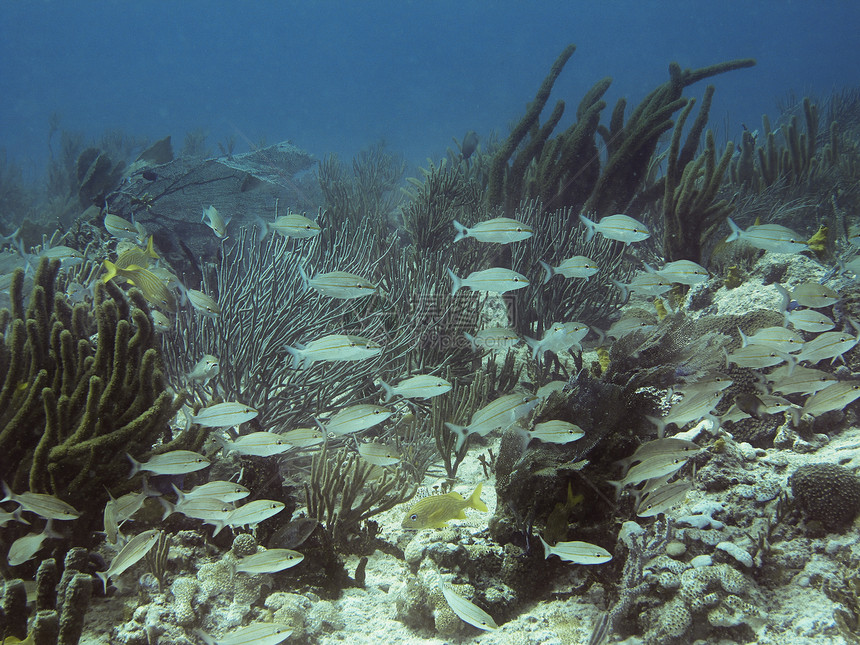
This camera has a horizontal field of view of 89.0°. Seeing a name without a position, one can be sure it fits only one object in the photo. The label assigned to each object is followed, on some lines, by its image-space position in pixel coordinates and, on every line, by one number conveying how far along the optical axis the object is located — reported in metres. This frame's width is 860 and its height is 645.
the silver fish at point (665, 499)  2.38
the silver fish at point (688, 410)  2.69
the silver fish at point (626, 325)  3.93
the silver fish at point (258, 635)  1.92
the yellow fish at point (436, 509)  2.49
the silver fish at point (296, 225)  4.20
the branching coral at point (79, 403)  2.32
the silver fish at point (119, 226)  5.31
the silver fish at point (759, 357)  3.10
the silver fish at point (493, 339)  3.91
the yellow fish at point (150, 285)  3.34
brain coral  2.42
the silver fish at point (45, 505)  2.12
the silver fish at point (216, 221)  4.63
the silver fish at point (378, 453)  2.77
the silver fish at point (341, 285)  3.38
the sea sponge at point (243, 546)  2.65
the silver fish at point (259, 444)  2.53
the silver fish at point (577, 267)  4.18
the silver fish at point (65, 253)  4.92
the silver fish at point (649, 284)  4.33
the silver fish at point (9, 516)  2.14
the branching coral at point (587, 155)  7.60
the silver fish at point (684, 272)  4.17
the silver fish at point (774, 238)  4.08
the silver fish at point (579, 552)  2.12
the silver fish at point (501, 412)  2.67
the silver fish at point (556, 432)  2.46
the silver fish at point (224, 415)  2.55
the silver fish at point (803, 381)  3.21
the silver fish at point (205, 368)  3.14
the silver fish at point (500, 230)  3.88
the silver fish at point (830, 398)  2.94
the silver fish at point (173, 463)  2.34
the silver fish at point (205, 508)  2.35
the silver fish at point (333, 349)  2.97
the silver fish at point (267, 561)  2.21
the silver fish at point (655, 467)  2.35
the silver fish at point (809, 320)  3.57
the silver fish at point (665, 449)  2.36
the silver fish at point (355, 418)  2.81
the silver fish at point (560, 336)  3.38
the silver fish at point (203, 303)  3.53
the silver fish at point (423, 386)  3.03
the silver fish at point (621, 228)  4.27
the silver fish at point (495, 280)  3.63
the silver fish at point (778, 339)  3.20
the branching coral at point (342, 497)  2.96
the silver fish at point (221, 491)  2.38
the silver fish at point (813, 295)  3.88
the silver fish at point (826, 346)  3.19
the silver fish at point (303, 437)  2.74
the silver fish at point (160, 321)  3.73
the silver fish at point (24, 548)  2.18
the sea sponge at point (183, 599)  2.24
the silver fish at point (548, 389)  3.45
